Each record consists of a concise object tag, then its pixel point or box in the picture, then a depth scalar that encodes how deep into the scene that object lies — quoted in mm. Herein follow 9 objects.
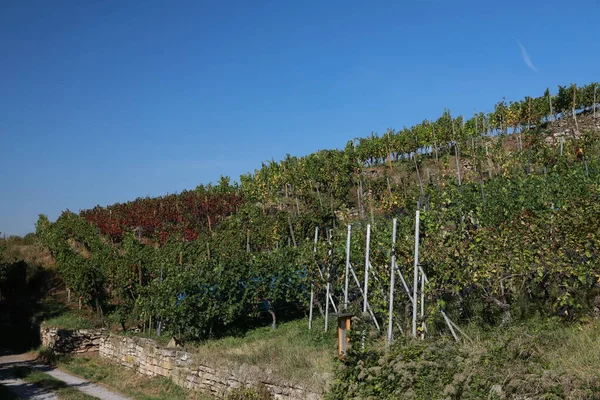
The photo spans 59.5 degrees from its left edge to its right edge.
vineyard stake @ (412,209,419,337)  8094
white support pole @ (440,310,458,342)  7531
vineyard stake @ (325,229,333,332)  10442
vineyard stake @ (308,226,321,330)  11062
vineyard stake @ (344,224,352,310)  9886
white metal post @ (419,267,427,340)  8227
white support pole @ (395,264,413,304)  8403
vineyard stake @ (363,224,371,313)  9227
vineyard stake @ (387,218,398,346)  8359
